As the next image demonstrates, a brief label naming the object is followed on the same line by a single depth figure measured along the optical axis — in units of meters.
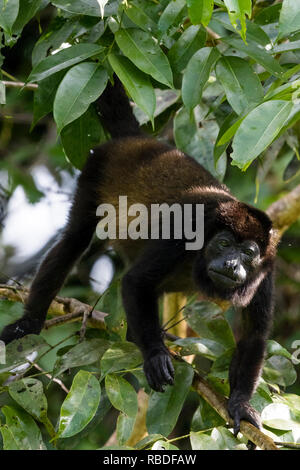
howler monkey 6.32
